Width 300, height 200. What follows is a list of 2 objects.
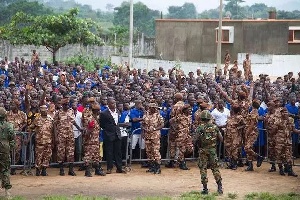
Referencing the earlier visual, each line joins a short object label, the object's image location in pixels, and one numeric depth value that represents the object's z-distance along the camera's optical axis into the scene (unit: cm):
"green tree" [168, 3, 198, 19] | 15823
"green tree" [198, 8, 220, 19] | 18705
